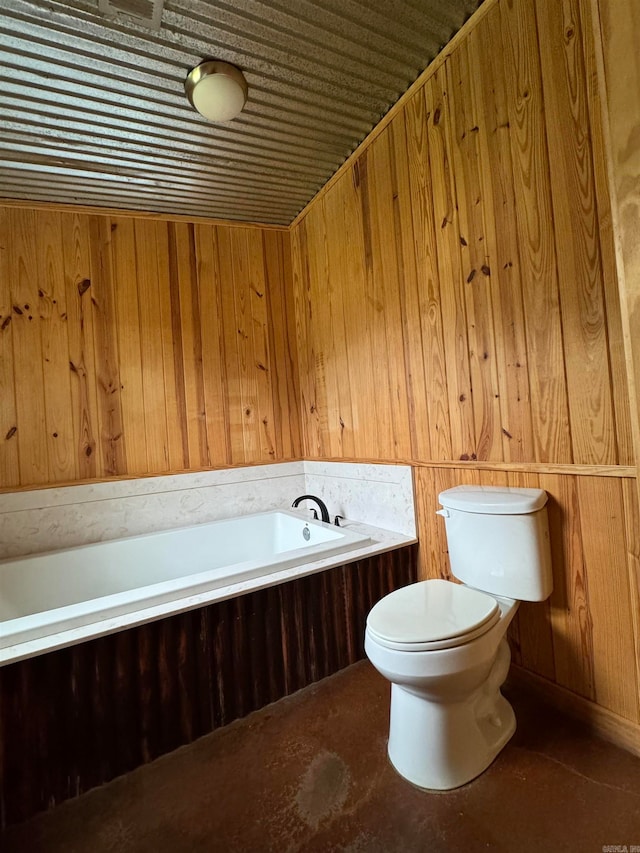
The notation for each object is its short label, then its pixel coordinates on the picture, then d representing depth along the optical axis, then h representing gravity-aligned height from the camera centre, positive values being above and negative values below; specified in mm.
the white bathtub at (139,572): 1312 -573
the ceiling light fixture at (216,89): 1560 +1371
